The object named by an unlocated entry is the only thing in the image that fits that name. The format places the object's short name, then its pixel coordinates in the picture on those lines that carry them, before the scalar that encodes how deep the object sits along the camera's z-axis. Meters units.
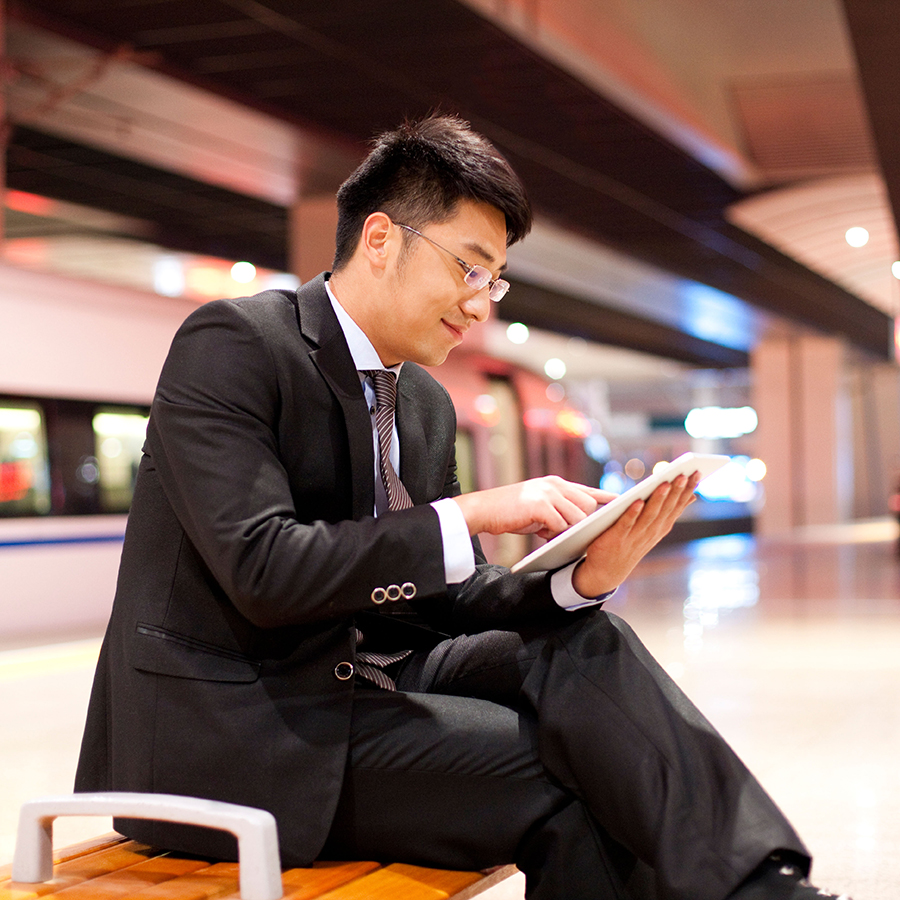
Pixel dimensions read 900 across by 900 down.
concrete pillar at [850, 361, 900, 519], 38.69
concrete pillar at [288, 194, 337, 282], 12.17
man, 1.63
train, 8.23
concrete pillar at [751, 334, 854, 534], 27.27
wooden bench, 1.61
